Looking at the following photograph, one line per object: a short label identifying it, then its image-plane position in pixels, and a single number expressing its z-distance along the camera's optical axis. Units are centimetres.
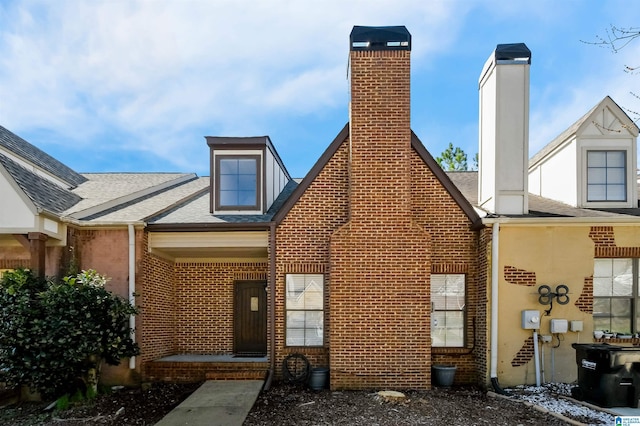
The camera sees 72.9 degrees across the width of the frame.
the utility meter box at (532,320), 837
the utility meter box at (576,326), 839
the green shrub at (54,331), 718
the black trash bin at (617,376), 700
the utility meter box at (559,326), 834
